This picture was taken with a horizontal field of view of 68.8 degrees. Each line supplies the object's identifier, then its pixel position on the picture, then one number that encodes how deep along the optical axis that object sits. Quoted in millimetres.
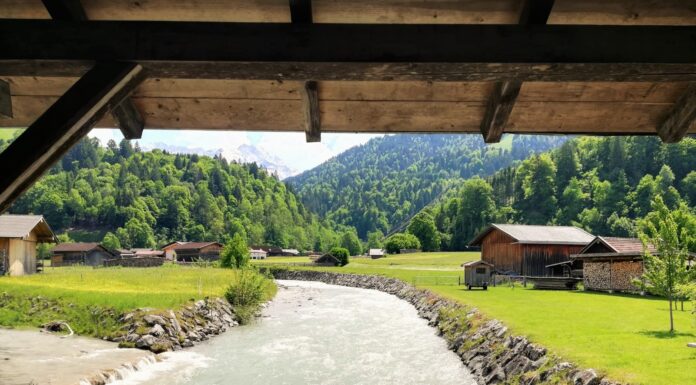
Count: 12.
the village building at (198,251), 121681
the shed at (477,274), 44656
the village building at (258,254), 149638
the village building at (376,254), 129025
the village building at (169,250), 138625
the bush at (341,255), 98894
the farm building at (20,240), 41875
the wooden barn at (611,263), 38438
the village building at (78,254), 99812
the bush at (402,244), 139125
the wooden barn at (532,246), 55250
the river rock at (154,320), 25061
